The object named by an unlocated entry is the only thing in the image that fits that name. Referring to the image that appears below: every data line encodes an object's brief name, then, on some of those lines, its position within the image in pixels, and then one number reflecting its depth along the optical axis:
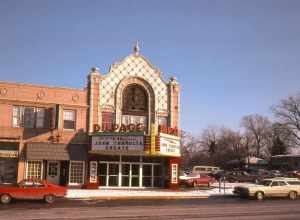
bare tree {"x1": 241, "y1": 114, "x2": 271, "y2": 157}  120.00
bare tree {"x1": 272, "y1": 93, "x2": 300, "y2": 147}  96.19
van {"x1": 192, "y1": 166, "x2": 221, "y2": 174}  60.39
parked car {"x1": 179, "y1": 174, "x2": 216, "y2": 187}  42.38
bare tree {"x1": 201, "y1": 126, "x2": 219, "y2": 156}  130.25
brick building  33.94
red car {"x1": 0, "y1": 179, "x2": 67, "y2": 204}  24.44
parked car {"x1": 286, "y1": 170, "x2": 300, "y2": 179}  58.84
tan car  30.44
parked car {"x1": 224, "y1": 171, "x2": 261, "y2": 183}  55.53
